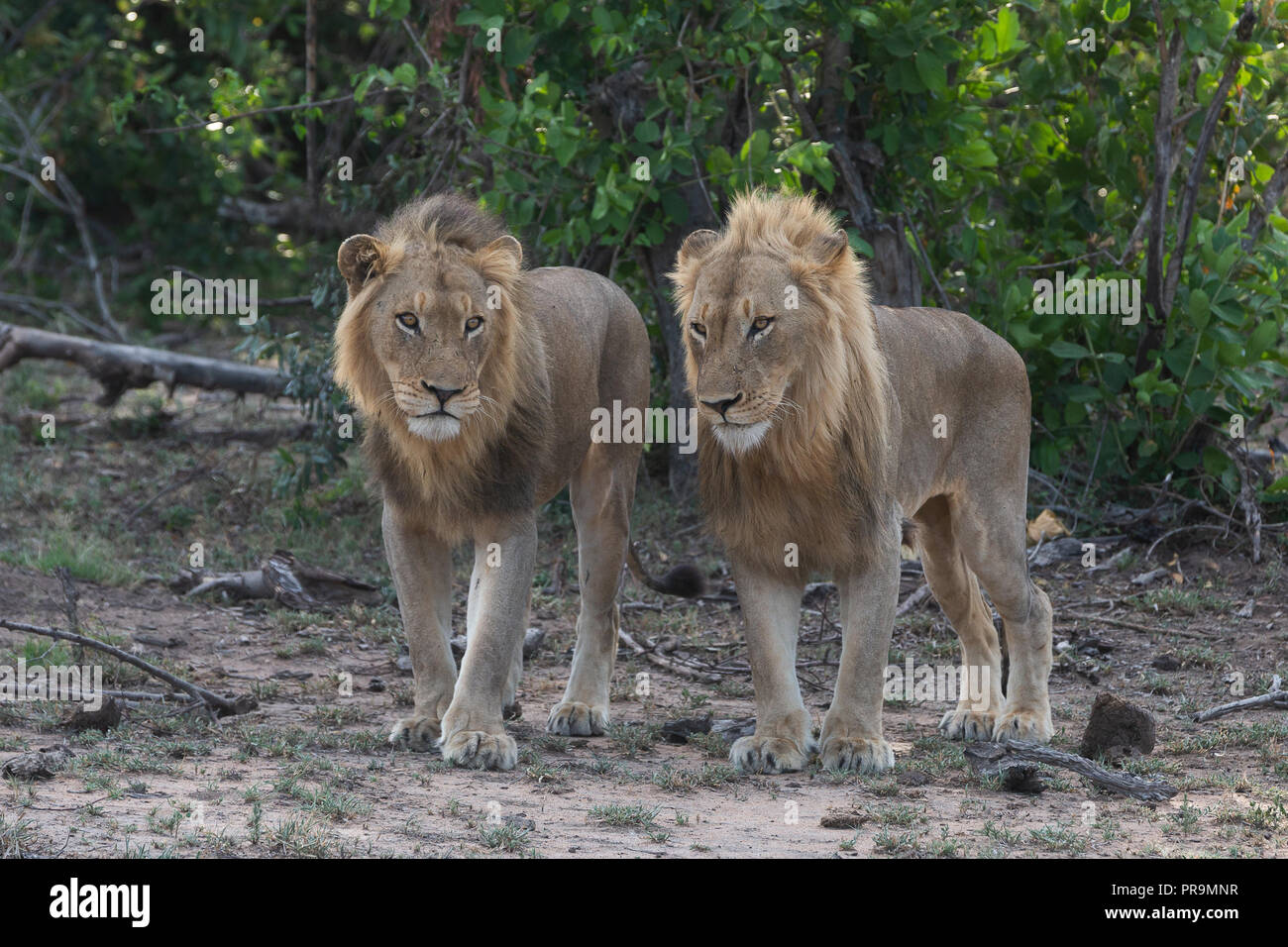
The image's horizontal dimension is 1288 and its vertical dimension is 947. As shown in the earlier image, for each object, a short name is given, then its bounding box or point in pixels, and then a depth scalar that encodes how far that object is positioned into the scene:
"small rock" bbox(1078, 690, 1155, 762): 10.16
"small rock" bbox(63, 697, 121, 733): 10.09
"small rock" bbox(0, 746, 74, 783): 8.70
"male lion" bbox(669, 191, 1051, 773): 9.43
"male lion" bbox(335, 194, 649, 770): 9.73
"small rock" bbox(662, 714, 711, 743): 10.97
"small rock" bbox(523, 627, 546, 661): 13.63
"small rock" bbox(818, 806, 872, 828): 8.55
